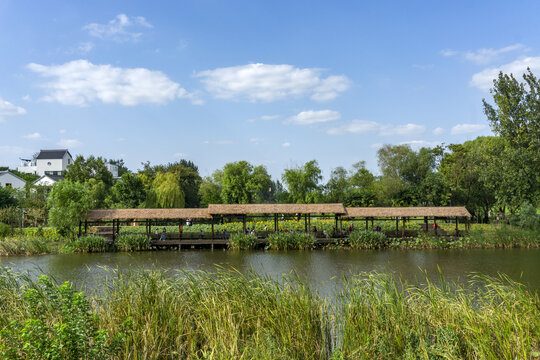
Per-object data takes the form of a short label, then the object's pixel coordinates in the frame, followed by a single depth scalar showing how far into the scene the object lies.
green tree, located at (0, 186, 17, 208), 37.37
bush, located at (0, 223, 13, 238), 25.44
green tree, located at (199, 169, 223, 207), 47.28
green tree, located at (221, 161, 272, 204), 46.41
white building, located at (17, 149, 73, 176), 75.81
